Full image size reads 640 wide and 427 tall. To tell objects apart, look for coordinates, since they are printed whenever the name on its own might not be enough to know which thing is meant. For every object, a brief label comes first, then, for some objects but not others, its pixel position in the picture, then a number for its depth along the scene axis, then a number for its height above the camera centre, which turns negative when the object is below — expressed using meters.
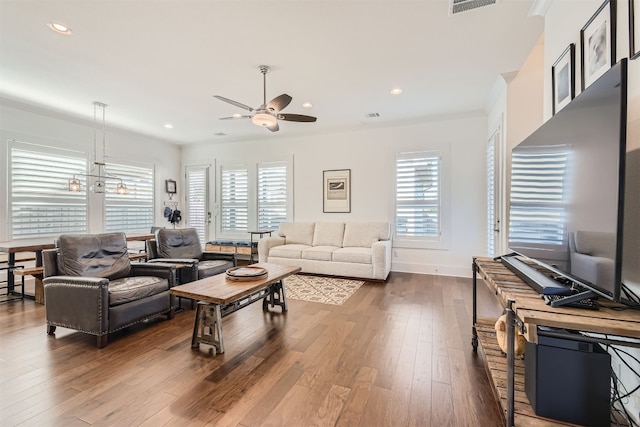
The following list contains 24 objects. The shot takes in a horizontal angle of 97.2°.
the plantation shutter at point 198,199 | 7.05 +0.33
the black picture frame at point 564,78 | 1.92 +0.99
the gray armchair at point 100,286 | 2.41 -0.71
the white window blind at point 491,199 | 4.00 +0.22
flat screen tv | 1.07 +0.10
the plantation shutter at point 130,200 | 5.73 +0.24
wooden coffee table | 2.26 -0.68
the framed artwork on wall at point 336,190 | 5.68 +0.46
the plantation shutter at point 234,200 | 6.66 +0.30
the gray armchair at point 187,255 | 3.51 -0.60
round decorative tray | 2.68 -0.60
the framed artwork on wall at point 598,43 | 1.51 +0.98
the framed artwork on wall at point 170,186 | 6.89 +0.64
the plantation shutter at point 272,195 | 6.30 +0.38
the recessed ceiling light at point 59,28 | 2.50 +1.66
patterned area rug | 3.68 -1.11
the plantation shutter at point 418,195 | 5.04 +0.34
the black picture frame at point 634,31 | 1.34 +0.88
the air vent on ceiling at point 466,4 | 2.19 +1.65
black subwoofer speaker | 1.30 -0.79
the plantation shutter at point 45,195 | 4.45 +0.28
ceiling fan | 3.06 +1.16
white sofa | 4.57 -0.64
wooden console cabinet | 1.04 -0.41
